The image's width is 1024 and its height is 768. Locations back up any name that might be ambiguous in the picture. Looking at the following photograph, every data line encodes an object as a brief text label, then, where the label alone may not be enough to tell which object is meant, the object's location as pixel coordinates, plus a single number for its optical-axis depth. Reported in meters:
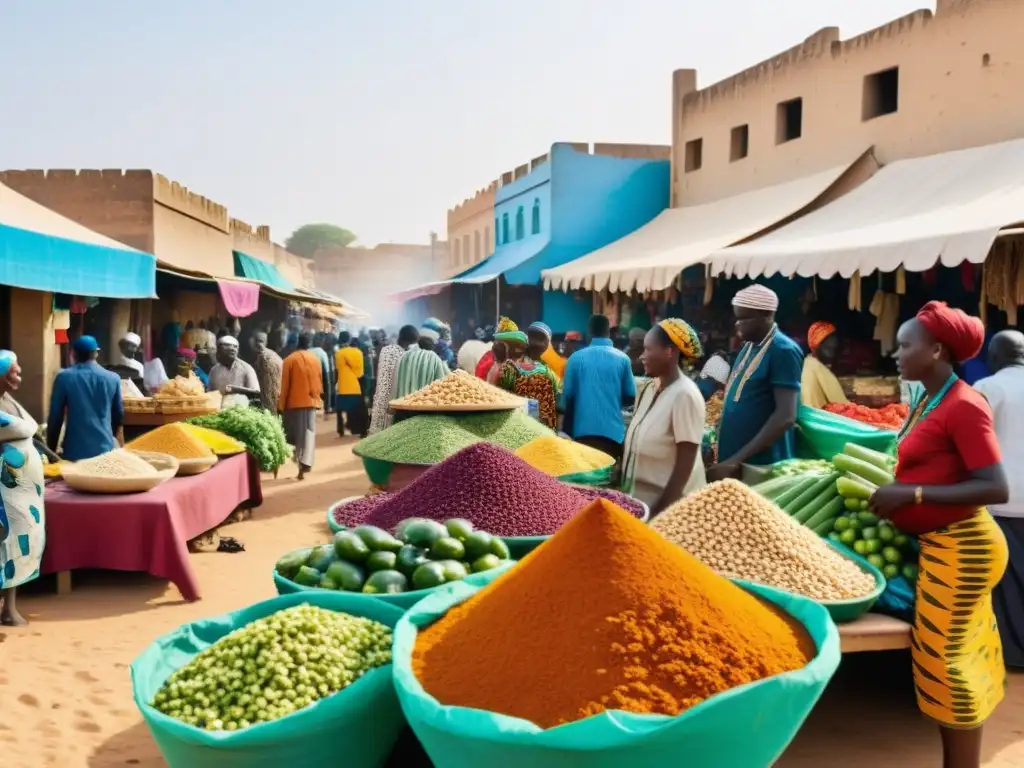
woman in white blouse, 3.65
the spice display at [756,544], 2.73
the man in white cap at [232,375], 8.86
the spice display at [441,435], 4.98
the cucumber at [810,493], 3.49
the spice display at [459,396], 5.41
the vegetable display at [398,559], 2.57
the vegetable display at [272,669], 1.98
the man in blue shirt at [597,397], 6.00
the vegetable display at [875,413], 6.14
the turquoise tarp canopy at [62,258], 6.91
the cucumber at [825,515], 3.37
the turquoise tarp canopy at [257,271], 18.86
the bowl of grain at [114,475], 5.10
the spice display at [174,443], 6.07
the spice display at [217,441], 6.80
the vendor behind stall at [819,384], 6.63
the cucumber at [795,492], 3.54
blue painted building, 17.53
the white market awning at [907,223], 7.14
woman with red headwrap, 2.72
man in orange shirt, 9.22
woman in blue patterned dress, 4.52
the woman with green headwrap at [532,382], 6.82
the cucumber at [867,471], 3.46
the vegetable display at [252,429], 7.37
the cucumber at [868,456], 3.65
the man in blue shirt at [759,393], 4.02
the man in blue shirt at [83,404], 6.09
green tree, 82.81
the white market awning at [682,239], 11.23
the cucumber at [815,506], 3.41
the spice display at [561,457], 4.38
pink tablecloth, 5.12
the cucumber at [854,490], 3.36
